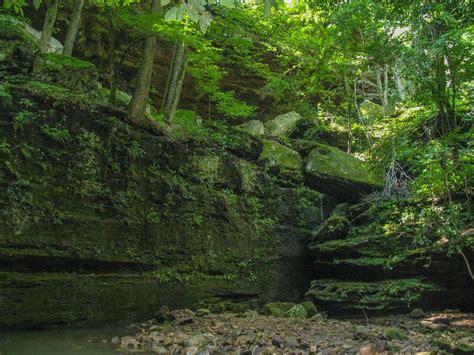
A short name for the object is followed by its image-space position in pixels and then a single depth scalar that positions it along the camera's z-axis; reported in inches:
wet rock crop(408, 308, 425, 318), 341.7
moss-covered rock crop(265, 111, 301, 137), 616.5
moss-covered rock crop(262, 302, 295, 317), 348.2
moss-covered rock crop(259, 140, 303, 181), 483.2
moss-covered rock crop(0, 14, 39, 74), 318.7
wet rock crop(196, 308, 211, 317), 334.7
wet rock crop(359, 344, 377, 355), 209.0
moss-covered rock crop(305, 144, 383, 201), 487.5
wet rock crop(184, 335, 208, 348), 237.3
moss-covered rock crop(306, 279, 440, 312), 357.1
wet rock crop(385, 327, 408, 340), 251.3
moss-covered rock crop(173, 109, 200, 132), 459.3
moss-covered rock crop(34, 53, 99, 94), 339.3
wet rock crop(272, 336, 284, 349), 234.6
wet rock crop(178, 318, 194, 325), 293.8
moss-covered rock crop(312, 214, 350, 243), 440.1
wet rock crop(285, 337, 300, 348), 234.7
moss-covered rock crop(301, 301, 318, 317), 357.7
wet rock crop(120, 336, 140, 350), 235.8
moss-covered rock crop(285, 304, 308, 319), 334.0
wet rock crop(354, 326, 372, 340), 250.7
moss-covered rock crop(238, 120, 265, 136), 608.6
